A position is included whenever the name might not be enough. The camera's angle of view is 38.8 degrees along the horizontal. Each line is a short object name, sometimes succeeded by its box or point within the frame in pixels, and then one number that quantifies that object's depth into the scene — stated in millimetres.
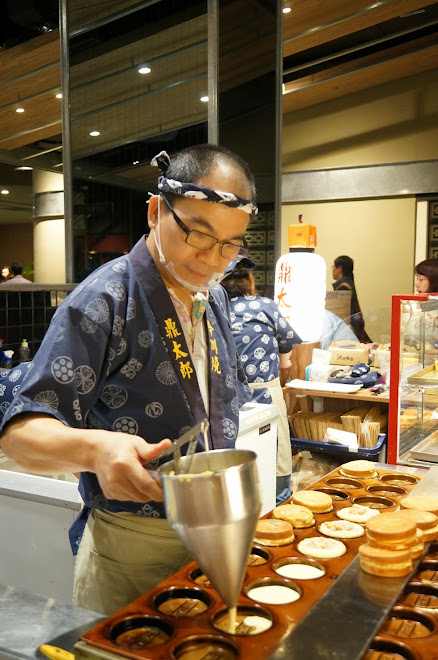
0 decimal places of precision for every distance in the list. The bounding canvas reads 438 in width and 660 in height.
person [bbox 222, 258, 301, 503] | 4449
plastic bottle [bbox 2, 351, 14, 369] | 4172
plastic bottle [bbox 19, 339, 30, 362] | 4398
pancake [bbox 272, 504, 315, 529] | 1717
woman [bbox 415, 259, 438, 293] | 5703
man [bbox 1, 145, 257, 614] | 1306
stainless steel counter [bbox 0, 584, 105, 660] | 1177
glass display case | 2617
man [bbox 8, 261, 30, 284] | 6324
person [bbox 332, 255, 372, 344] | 8531
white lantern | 4641
